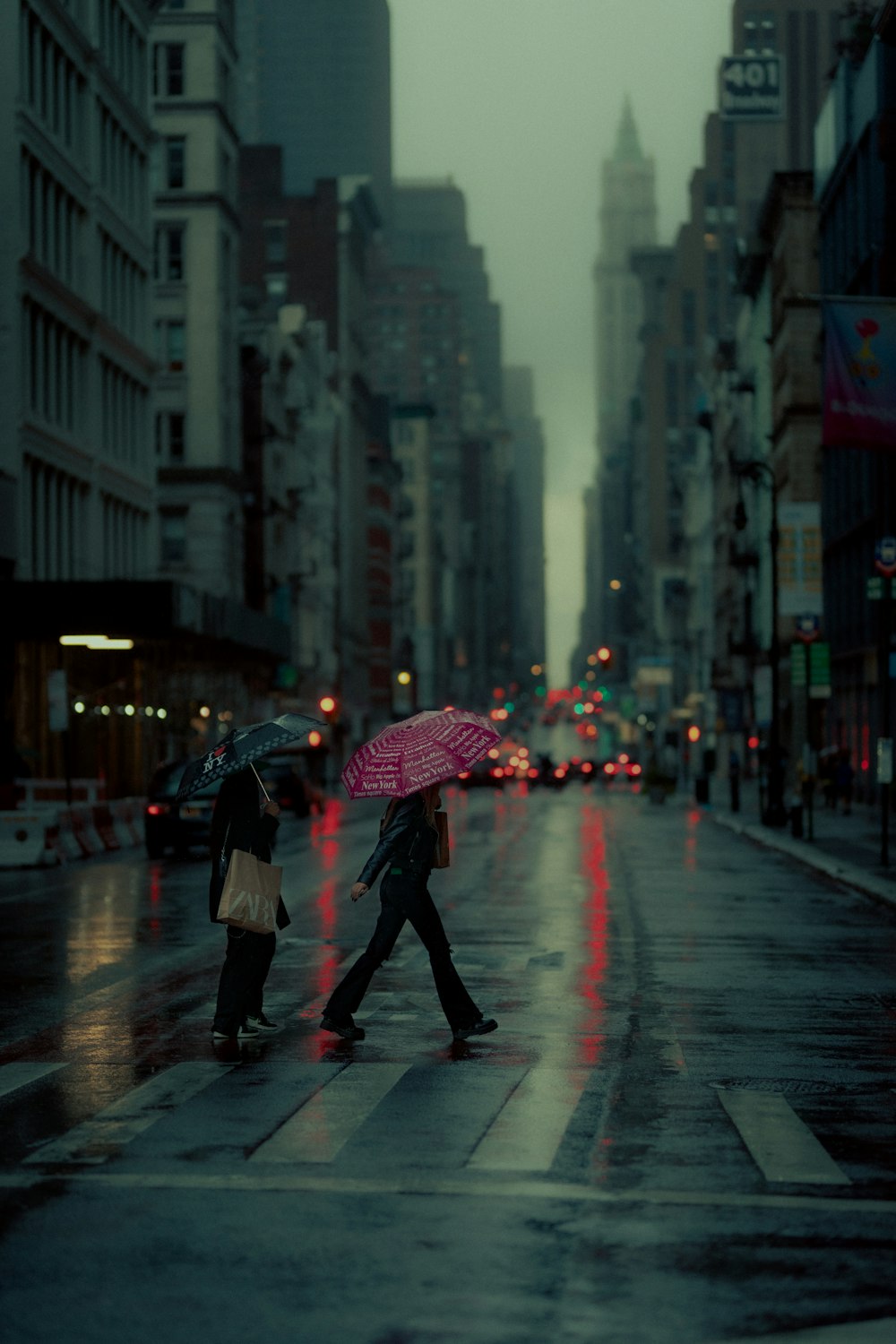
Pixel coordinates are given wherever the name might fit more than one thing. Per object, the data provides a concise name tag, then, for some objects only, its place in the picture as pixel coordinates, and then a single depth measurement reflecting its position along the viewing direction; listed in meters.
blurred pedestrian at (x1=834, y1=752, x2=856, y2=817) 58.88
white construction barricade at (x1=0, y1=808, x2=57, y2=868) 37.66
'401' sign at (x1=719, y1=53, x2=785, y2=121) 132.88
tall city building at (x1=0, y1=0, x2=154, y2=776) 54.31
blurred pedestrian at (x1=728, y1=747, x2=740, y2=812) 62.18
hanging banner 28.56
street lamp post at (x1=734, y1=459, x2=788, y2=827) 49.62
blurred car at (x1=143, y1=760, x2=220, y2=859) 38.97
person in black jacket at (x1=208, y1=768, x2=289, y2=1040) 14.17
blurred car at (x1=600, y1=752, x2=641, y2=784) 117.88
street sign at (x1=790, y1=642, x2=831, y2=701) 54.16
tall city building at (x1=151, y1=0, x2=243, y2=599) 84.88
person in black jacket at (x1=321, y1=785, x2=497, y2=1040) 13.81
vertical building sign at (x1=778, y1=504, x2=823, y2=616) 52.62
